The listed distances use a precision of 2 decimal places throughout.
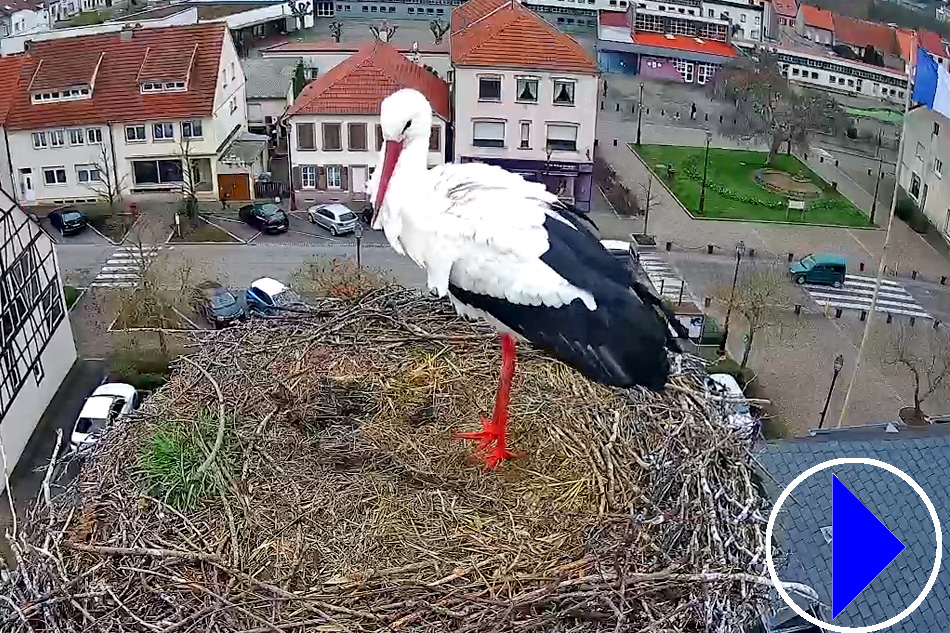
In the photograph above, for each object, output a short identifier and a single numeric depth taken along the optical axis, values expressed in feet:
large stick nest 15.14
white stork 16.47
